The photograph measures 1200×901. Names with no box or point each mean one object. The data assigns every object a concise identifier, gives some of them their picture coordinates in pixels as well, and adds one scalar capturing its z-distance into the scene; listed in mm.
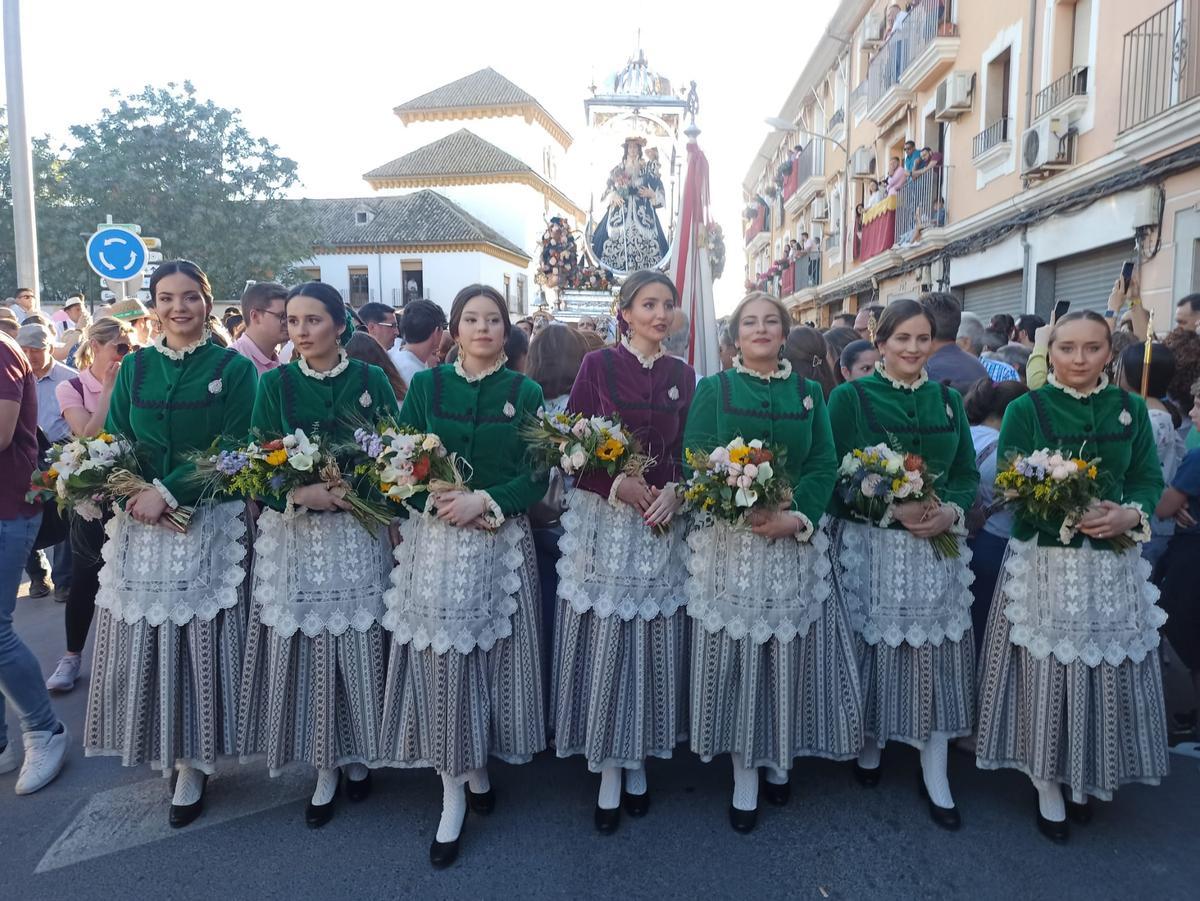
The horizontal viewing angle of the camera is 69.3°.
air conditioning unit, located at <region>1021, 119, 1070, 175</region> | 11531
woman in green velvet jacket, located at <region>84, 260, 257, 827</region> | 3217
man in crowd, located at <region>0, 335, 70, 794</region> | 3461
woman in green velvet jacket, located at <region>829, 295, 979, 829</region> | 3354
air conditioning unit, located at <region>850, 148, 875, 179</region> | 20953
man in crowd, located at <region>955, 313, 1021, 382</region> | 6807
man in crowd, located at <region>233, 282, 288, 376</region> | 4996
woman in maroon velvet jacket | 3238
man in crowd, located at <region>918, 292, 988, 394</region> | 4688
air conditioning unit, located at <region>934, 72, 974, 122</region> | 14820
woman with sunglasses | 4352
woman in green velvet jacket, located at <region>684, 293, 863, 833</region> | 3207
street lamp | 22469
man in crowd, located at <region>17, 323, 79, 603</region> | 5320
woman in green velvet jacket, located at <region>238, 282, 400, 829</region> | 3203
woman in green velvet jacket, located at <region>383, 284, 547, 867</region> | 3117
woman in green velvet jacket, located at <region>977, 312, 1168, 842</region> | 3102
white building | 43812
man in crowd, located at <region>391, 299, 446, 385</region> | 5320
